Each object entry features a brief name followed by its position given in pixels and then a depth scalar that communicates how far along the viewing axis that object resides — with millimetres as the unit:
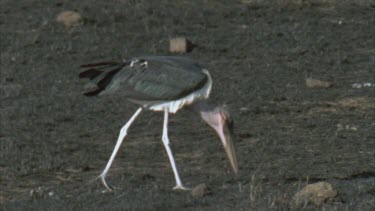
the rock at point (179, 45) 28859
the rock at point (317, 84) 25953
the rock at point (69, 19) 30969
